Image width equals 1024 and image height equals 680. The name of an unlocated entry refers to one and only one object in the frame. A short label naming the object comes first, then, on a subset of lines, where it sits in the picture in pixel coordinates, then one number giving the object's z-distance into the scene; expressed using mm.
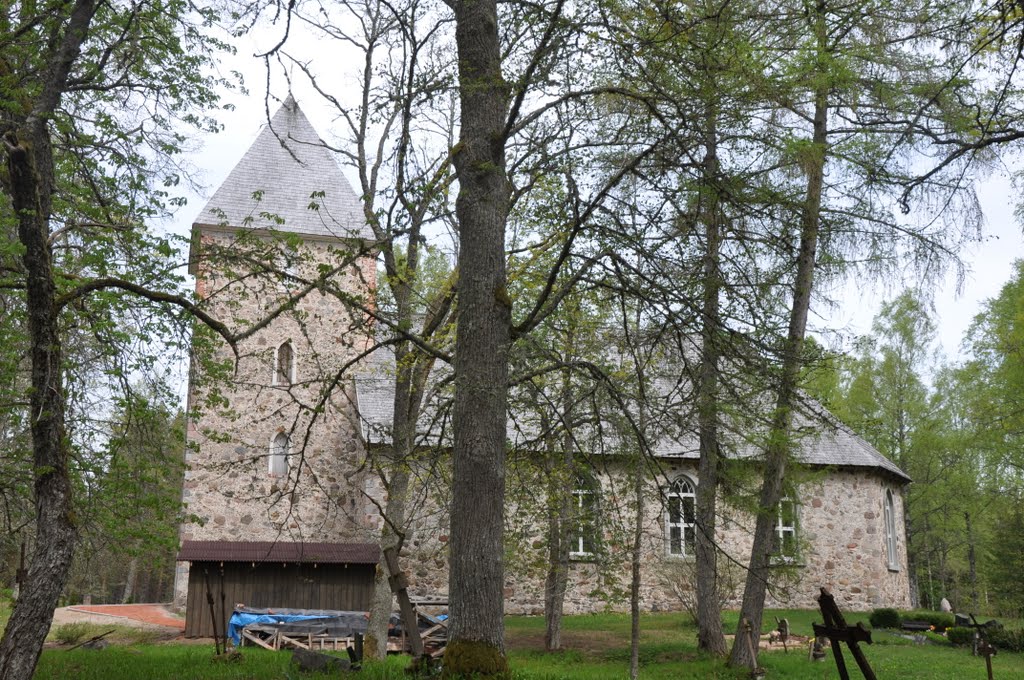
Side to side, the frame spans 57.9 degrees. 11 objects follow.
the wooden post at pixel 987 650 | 12515
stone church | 19594
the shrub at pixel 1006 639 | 18391
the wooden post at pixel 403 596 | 8266
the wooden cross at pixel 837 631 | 6457
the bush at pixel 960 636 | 18562
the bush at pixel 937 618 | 20750
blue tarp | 18062
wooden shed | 19045
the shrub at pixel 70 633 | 16422
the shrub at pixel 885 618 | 20828
